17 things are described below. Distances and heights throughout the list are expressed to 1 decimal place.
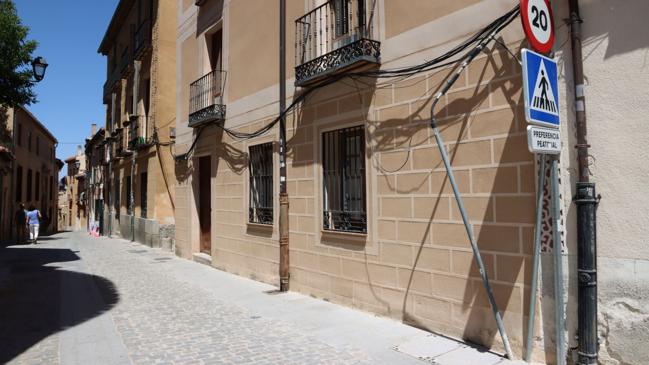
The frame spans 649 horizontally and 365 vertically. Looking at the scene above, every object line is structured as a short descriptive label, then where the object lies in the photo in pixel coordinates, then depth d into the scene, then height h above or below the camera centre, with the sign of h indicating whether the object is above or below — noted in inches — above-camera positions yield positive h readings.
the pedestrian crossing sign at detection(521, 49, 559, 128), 143.7 +35.5
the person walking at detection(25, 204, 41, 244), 753.0 -26.6
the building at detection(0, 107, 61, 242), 827.1 +82.7
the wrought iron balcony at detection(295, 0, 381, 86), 236.7 +94.3
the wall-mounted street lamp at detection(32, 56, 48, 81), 459.5 +137.5
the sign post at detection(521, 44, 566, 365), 143.5 +21.9
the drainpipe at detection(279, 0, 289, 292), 300.4 +21.8
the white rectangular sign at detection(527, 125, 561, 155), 140.1 +18.7
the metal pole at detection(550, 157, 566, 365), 150.2 -22.0
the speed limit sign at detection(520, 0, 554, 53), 148.6 +58.0
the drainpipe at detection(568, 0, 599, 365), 146.3 -10.0
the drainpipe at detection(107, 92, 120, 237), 914.7 +55.8
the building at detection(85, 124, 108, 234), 1047.5 +71.5
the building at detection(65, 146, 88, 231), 1889.4 +64.1
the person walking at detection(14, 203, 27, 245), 765.3 -30.6
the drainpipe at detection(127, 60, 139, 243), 725.3 +138.6
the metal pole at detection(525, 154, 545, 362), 157.6 -19.5
